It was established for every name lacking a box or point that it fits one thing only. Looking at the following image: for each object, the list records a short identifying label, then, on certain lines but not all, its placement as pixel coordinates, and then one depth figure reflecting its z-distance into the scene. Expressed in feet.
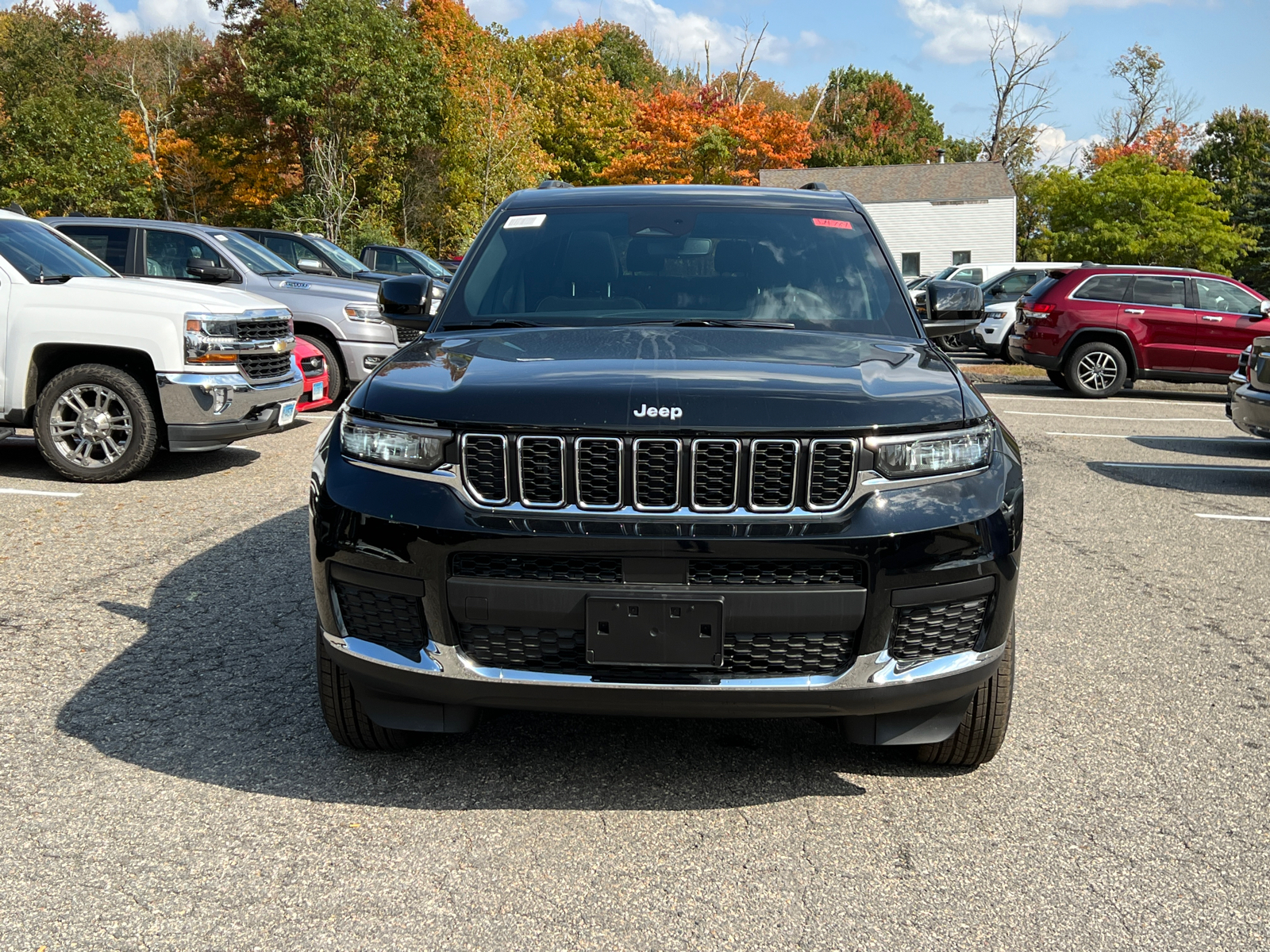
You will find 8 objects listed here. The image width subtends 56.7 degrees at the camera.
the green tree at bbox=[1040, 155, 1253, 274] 115.34
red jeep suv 54.19
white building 168.96
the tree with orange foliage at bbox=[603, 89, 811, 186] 162.91
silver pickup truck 36.37
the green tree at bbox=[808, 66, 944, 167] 252.01
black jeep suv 9.62
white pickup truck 26.48
